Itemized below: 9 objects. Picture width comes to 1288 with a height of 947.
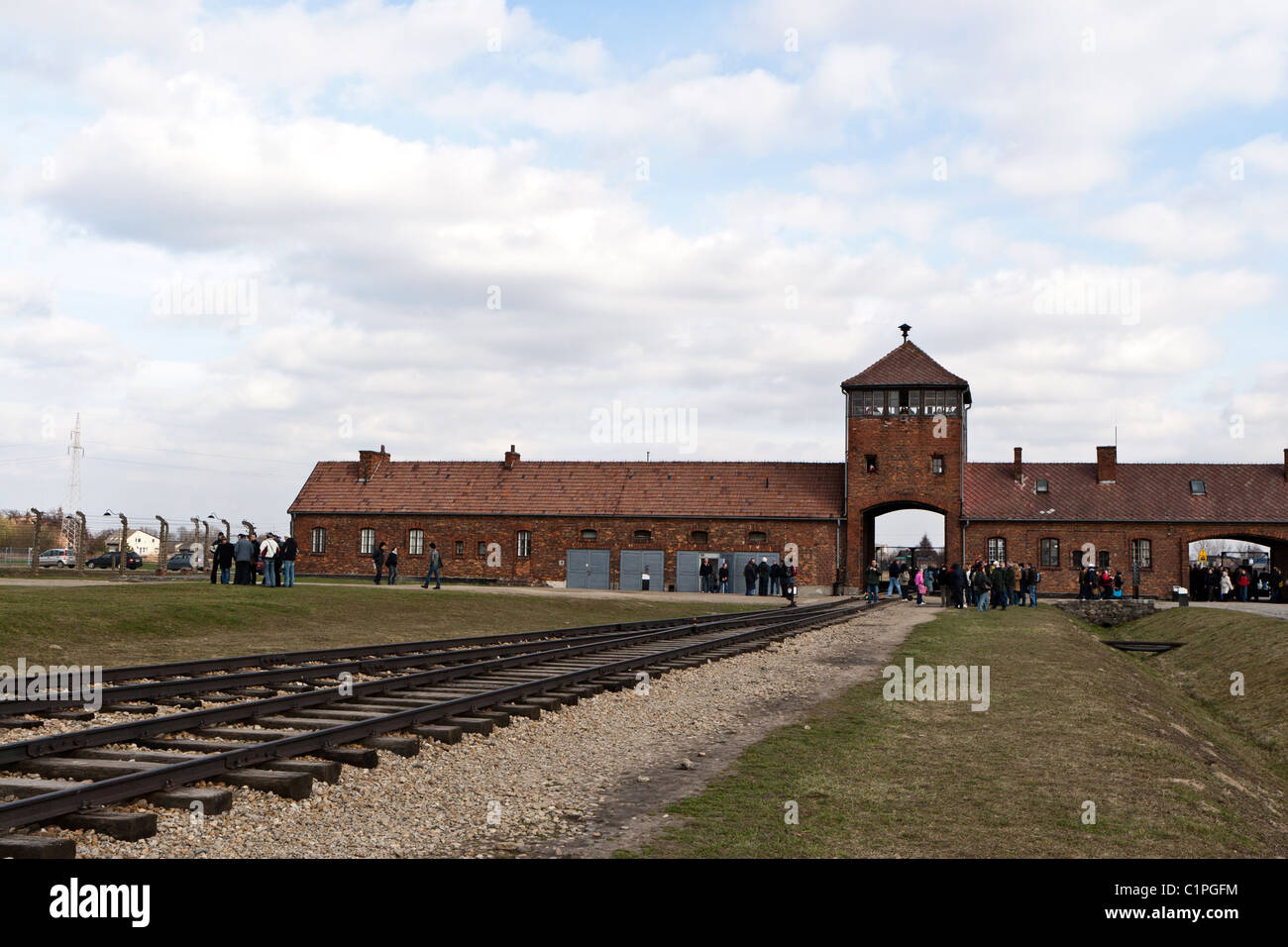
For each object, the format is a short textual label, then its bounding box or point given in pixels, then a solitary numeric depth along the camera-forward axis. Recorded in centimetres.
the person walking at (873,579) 3834
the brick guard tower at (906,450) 4788
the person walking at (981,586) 3472
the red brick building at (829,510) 4797
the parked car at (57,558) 5900
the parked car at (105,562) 5798
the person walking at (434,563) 3622
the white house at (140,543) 11950
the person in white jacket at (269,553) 2811
